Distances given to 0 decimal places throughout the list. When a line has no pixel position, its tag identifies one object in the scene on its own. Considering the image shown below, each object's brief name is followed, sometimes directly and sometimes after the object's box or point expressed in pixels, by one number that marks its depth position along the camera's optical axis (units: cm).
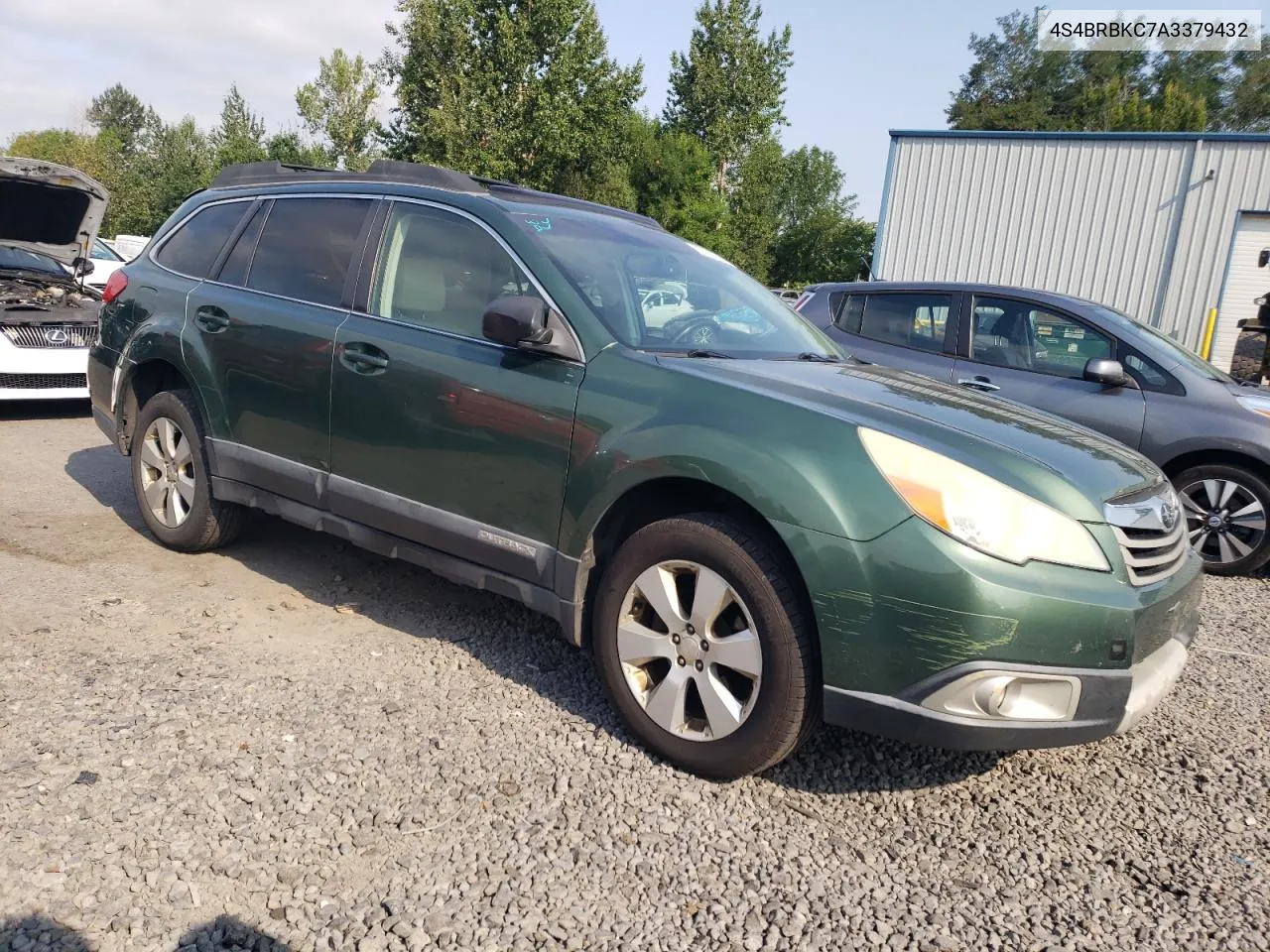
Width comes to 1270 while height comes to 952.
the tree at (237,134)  5163
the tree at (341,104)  5356
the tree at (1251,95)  5193
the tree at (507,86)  3691
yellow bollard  1788
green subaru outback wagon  246
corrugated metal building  1781
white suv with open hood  778
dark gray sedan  549
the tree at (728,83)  4719
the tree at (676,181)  4444
